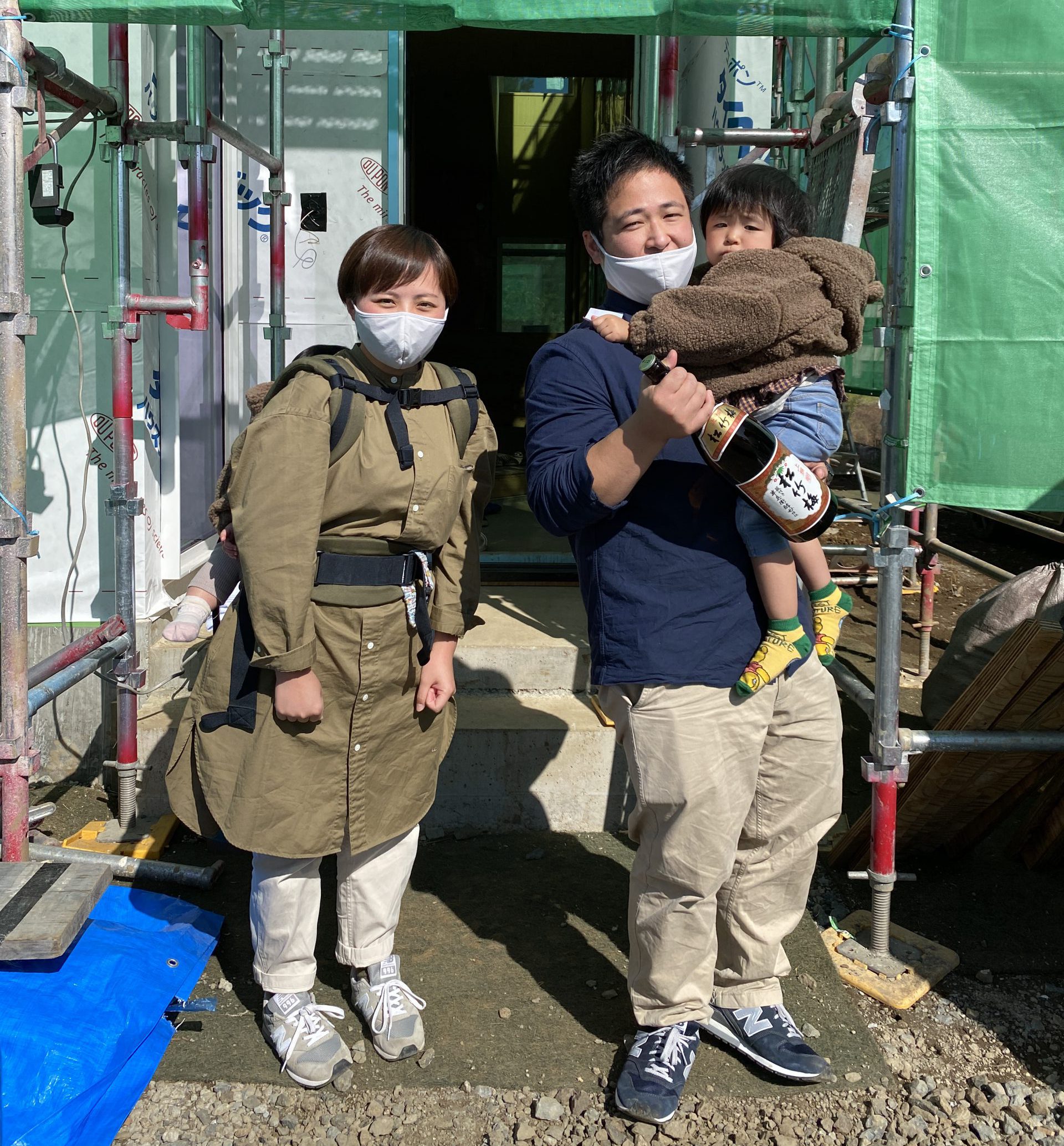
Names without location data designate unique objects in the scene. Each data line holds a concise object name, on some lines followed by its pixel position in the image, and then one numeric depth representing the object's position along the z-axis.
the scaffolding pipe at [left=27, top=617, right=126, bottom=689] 3.02
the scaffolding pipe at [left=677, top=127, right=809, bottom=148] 3.44
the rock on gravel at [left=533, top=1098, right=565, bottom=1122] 2.39
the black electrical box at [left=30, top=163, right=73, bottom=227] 3.03
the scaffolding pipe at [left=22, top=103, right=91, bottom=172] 2.83
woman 2.25
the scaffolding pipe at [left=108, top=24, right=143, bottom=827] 3.34
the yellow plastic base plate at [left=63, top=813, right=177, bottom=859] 3.49
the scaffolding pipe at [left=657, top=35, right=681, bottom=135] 3.55
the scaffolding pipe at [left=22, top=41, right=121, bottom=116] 2.71
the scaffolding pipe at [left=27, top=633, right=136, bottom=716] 2.94
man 2.21
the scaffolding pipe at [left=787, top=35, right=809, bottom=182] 3.95
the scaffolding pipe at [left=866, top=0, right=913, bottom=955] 2.63
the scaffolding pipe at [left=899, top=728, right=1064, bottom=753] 2.88
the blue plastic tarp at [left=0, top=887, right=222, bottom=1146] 2.21
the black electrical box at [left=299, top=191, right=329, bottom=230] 5.10
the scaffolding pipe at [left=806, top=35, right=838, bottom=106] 3.70
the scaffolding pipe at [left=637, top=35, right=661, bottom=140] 3.73
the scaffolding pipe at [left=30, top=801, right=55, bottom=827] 3.24
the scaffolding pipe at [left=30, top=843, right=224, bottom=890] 3.25
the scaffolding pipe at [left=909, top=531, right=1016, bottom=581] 5.61
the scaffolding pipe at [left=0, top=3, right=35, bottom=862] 2.56
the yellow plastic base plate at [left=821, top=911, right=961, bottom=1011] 2.83
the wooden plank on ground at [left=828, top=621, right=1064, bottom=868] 2.88
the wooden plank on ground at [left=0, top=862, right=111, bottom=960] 2.32
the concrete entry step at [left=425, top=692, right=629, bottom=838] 3.73
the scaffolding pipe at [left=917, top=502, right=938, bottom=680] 5.47
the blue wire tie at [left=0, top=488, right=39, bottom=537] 2.70
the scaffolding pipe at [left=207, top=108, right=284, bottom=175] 3.63
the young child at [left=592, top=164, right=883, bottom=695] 2.07
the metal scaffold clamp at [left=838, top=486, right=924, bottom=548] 2.70
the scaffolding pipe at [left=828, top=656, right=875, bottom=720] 2.98
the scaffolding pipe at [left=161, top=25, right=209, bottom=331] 3.32
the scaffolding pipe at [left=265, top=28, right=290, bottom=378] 3.80
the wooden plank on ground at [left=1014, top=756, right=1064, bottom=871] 3.41
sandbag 4.11
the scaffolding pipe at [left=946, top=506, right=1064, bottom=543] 5.32
